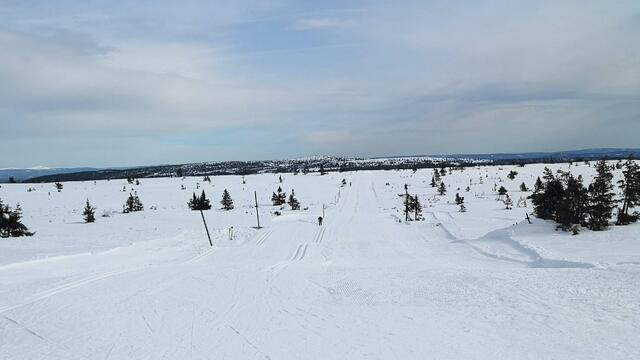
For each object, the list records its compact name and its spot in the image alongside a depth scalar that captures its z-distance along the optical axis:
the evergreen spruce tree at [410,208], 40.21
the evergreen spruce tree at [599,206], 21.31
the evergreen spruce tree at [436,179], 74.94
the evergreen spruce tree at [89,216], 39.06
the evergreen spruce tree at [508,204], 41.53
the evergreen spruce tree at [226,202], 51.59
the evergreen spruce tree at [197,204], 50.84
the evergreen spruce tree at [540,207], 24.99
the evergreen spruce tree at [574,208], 21.75
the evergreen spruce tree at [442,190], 61.71
